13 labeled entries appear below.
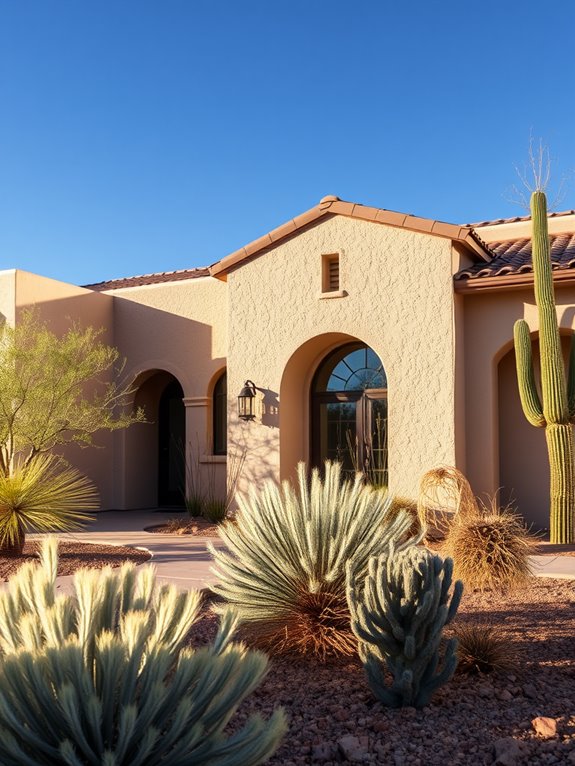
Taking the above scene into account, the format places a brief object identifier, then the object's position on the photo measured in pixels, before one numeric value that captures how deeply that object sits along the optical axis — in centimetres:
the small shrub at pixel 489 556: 743
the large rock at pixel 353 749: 352
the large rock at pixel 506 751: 345
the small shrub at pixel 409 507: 1107
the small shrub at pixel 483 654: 480
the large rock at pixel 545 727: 380
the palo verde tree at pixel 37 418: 952
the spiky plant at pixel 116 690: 262
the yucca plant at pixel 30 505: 941
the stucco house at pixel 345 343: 1241
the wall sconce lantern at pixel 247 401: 1385
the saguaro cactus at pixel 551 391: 1073
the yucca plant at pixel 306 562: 523
